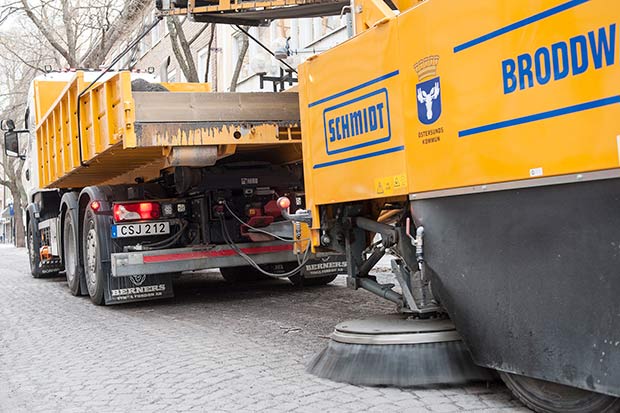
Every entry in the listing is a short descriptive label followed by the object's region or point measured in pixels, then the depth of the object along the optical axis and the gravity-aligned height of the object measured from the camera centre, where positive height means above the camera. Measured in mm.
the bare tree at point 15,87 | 26070 +5730
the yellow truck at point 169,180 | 6863 +492
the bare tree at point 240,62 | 14849 +3175
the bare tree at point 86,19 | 19156 +5707
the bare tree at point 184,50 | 14492 +3417
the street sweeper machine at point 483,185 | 3137 +106
